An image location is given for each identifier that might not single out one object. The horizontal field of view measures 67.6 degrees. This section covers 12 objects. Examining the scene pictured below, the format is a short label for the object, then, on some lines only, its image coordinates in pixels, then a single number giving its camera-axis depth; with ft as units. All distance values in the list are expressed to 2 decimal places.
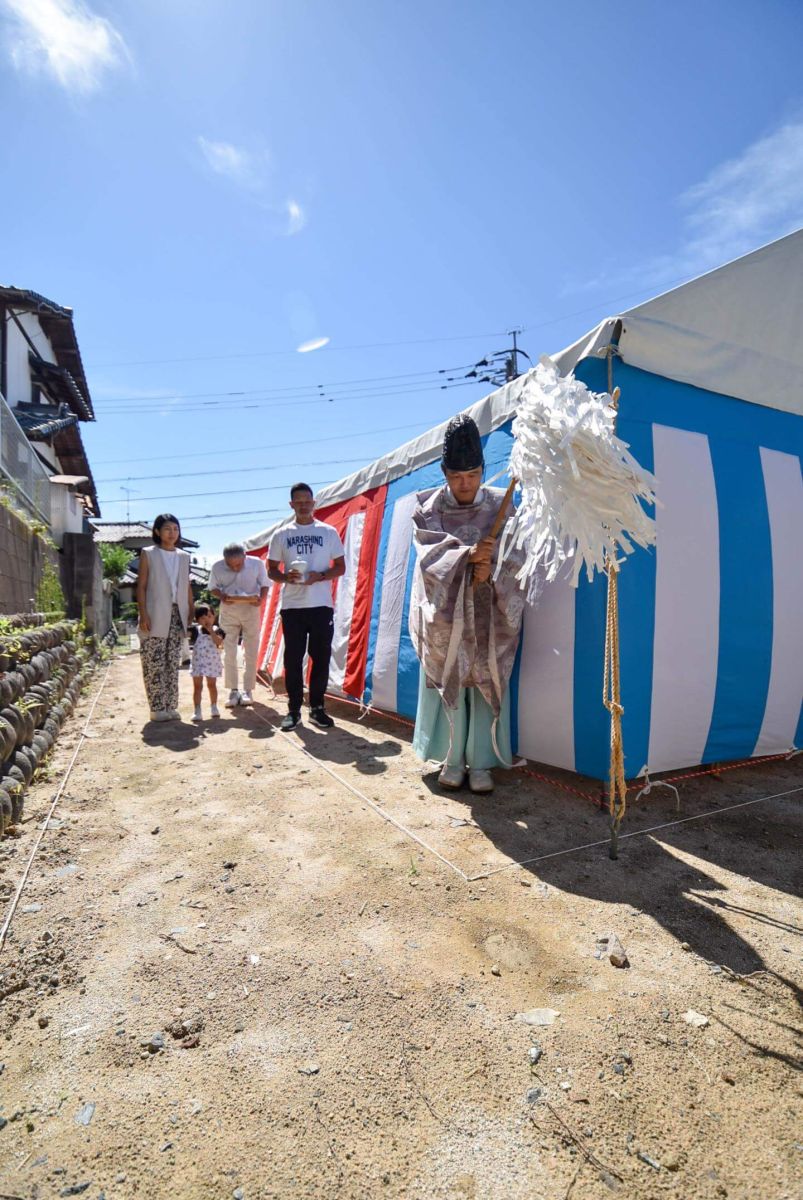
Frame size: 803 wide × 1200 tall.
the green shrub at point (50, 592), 18.74
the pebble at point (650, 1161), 3.37
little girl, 15.31
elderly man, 16.39
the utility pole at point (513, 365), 61.62
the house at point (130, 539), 86.17
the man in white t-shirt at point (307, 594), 13.88
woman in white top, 14.32
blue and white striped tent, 8.75
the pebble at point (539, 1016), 4.51
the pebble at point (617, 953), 5.16
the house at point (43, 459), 16.43
